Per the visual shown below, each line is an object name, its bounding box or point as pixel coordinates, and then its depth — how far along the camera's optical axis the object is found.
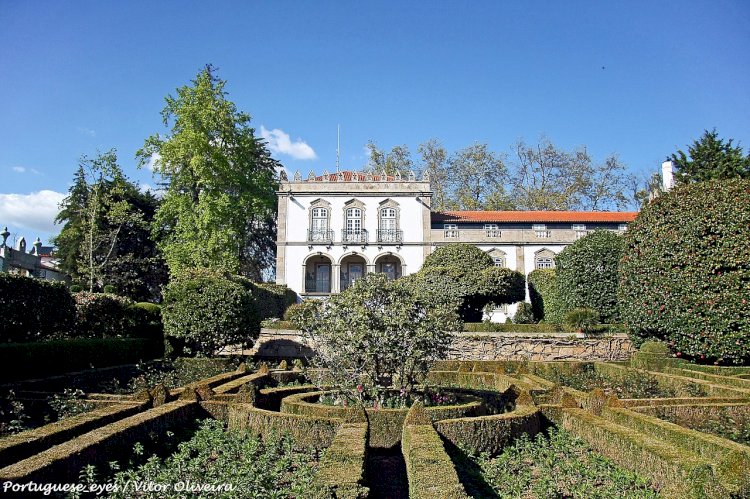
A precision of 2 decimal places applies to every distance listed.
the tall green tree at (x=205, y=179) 30.92
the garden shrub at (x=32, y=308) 14.88
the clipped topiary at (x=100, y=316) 19.20
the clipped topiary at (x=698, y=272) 12.85
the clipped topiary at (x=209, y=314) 17.88
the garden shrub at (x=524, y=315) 28.50
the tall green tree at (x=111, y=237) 31.36
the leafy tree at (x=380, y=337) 8.98
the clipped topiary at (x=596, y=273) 20.95
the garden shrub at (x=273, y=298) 27.52
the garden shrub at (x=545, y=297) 23.57
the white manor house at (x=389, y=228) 35.66
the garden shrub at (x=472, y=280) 25.92
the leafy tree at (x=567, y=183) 44.41
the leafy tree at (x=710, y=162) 27.66
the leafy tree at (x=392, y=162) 46.42
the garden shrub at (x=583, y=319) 19.70
